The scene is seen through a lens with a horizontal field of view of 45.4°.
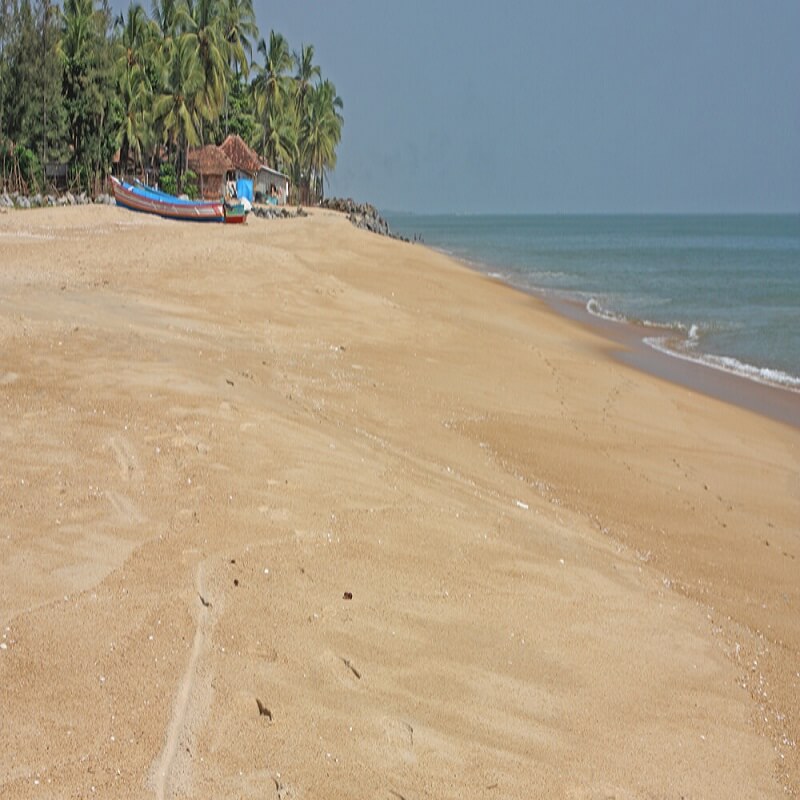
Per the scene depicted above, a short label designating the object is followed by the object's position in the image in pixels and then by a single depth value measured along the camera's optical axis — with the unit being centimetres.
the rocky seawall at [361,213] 5650
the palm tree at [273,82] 6344
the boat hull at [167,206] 3609
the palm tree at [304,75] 7050
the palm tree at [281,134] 6594
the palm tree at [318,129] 7388
